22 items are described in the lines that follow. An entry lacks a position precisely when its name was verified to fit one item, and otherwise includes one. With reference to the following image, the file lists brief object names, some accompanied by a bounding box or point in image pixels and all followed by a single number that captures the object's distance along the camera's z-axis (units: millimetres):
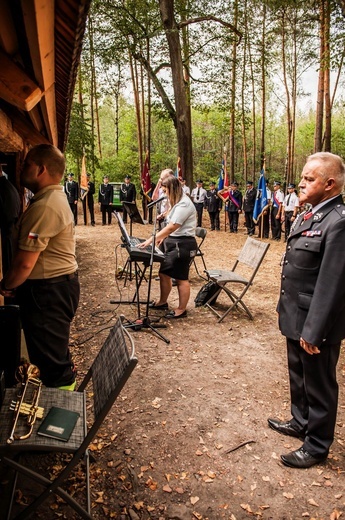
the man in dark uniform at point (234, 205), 14477
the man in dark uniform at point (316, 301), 2221
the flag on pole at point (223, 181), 14655
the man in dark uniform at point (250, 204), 14195
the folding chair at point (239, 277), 5125
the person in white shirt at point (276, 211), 12867
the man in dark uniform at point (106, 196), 16359
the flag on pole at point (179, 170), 13330
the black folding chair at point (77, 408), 1725
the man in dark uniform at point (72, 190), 14922
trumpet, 1835
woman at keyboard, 4637
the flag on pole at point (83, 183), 14189
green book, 1826
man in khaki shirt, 2225
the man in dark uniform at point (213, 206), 15327
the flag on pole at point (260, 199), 12758
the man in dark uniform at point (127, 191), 16422
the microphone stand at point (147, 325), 4531
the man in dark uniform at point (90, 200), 15427
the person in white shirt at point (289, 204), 12305
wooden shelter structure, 1332
